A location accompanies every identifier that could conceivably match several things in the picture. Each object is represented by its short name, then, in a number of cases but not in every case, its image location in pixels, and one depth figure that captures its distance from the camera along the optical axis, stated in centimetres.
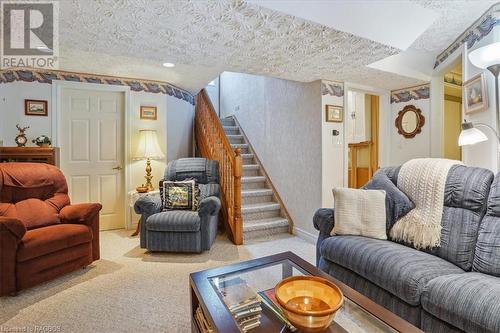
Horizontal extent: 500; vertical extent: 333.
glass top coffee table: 108
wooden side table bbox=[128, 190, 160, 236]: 337
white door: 358
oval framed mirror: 345
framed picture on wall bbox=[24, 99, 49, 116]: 330
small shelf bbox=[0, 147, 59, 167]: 292
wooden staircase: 324
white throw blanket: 184
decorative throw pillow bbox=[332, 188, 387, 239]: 205
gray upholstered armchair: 278
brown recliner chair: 197
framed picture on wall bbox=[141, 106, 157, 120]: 392
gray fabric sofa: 126
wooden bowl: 99
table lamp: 365
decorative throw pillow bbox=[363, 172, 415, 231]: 204
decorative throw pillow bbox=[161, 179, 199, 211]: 314
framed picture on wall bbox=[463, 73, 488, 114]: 234
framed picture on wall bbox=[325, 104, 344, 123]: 323
